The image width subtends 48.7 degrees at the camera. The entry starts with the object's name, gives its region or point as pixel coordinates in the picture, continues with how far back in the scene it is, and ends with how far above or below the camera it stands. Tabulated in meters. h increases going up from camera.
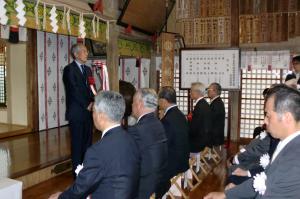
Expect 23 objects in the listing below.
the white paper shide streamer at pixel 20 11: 3.52 +0.76
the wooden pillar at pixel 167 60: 5.55 +0.37
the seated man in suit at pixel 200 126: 4.37 -0.58
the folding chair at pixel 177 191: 3.61 -1.26
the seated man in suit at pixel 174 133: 3.19 -0.49
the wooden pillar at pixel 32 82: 6.91 +0.01
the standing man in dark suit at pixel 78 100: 3.52 -0.19
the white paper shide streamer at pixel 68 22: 4.20 +0.77
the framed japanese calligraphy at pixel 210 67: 6.79 +0.32
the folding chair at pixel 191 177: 4.23 -1.27
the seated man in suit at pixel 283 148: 1.48 -0.31
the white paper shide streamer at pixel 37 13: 3.74 +0.78
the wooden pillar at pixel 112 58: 5.26 +0.39
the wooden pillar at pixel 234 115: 7.43 -0.74
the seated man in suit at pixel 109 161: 1.69 -0.41
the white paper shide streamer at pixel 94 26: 4.73 +0.81
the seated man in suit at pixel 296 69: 4.31 +0.17
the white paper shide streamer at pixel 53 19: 3.97 +0.77
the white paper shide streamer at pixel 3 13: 3.34 +0.70
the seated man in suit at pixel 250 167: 2.79 -0.75
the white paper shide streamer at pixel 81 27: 4.46 +0.74
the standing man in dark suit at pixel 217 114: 5.05 -0.50
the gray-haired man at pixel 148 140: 2.40 -0.42
